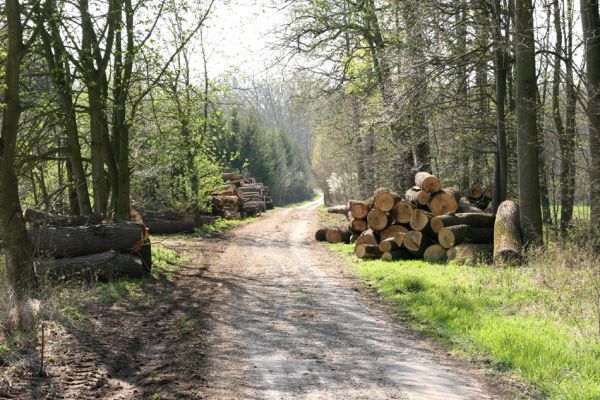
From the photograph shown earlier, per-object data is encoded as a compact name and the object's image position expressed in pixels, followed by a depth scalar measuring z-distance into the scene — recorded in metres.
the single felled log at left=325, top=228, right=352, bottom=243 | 20.98
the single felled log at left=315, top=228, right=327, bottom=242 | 21.78
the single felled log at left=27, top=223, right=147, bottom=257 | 11.00
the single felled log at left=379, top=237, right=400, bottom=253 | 15.15
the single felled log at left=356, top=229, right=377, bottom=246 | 16.08
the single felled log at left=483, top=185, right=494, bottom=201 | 20.17
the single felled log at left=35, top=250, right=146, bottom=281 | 10.73
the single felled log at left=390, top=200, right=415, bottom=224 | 15.24
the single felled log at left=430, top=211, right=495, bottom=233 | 13.72
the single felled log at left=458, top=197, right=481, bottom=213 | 15.44
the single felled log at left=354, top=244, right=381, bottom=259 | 15.69
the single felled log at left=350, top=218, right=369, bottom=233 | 18.64
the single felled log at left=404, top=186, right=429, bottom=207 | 15.12
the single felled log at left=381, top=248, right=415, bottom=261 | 14.99
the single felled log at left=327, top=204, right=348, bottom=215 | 23.50
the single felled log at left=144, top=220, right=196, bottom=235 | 24.47
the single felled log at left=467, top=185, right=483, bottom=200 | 20.64
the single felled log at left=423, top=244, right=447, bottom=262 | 13.91
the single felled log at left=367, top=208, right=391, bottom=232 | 15.78
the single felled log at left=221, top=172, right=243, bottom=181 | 39.05
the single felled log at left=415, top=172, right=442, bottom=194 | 15.09
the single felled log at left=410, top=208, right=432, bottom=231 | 14.46
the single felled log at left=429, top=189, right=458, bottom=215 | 14.71
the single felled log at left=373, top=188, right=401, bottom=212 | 15.79
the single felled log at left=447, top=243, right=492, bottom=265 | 12.62
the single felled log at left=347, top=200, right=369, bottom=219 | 17.95
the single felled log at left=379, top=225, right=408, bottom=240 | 15.52
